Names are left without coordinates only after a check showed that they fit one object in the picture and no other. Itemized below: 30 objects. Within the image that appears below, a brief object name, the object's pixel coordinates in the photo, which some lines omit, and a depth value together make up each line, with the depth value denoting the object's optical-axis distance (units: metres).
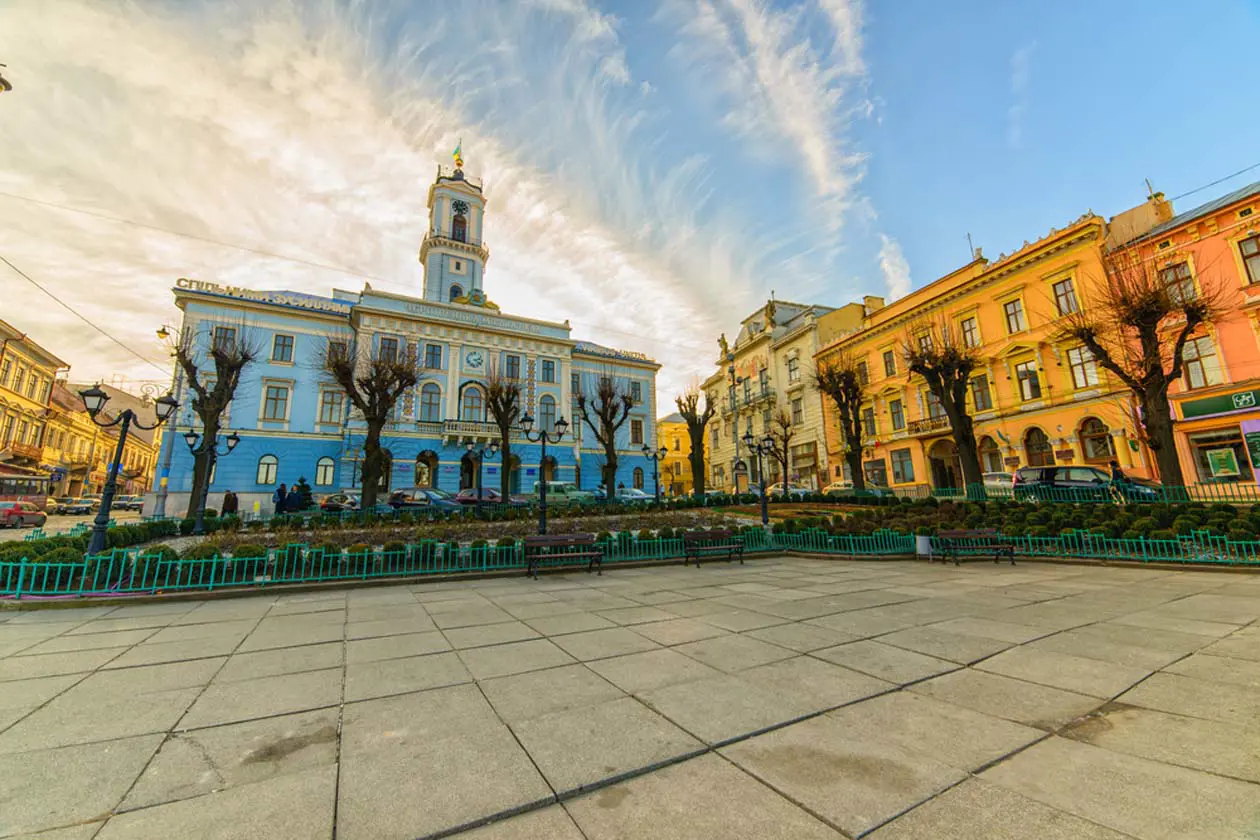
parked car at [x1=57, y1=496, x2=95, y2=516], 36.66
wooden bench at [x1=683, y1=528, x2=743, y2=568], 12.27
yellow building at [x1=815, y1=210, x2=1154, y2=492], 23.89
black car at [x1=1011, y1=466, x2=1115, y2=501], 17.75
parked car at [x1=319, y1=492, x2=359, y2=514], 24.47
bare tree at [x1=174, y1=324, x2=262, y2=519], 19.23
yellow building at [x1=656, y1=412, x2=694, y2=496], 70.00
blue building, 30.81
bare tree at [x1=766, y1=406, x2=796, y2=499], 38.75
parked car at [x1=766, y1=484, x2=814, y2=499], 28.74
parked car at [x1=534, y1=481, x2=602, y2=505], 27.52
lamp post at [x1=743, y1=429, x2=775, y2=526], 15.83
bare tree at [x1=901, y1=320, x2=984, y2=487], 21.05
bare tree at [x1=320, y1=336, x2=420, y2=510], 20.36
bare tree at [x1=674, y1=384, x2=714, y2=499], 30.80
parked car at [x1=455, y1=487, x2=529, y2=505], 26.16
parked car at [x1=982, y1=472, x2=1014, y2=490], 22.23
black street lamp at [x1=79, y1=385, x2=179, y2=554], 8.97
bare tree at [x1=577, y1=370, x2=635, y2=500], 27.31
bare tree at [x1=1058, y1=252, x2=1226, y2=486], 15.12
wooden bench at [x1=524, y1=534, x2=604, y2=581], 10.61
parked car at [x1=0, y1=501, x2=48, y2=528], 20.98
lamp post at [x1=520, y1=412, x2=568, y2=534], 13.18
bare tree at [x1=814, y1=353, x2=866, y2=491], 25.81
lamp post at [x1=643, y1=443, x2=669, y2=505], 39.40
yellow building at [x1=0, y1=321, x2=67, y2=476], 35.94
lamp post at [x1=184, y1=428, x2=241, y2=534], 16.14
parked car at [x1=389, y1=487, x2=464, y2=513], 23.95
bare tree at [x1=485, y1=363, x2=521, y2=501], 24.66
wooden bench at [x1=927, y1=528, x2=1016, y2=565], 11.40
